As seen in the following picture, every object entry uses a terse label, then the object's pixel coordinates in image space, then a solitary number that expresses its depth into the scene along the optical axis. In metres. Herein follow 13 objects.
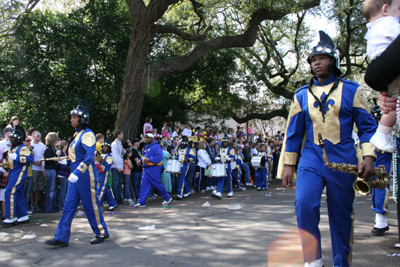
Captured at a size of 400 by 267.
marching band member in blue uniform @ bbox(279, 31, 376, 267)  3.46
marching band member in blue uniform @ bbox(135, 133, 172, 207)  10.38
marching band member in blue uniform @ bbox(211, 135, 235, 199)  12.11
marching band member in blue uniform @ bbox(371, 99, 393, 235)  6.07
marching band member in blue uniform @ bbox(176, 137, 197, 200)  12.15
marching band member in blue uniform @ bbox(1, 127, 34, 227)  7.77
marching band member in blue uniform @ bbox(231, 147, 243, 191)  14.67
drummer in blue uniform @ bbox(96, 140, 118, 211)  9.57
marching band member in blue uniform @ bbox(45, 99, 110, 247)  5.84
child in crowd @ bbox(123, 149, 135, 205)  11.53
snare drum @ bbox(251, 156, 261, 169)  15.01
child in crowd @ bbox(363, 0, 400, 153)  2.15
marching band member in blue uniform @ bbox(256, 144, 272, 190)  15.18
